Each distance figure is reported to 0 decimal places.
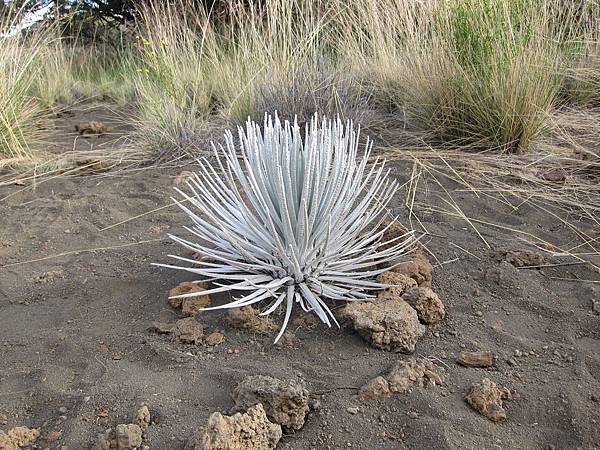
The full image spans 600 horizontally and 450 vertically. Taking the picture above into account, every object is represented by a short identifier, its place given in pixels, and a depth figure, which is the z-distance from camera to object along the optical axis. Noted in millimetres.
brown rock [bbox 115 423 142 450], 1241
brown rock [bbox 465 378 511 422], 1328
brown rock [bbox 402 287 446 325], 1671
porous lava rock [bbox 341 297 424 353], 1551
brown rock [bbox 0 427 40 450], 1274
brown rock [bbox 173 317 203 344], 1627
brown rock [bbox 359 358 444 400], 1390
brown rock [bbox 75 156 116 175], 3445
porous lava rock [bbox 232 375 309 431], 1294
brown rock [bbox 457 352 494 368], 1501
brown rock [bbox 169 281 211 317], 1748
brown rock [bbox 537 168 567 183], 2678
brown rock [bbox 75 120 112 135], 4703
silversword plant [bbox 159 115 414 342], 1670
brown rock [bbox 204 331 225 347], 1623
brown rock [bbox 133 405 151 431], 1318
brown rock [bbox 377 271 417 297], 1740
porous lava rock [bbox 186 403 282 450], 1166
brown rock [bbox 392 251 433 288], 1849
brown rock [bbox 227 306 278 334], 1666
